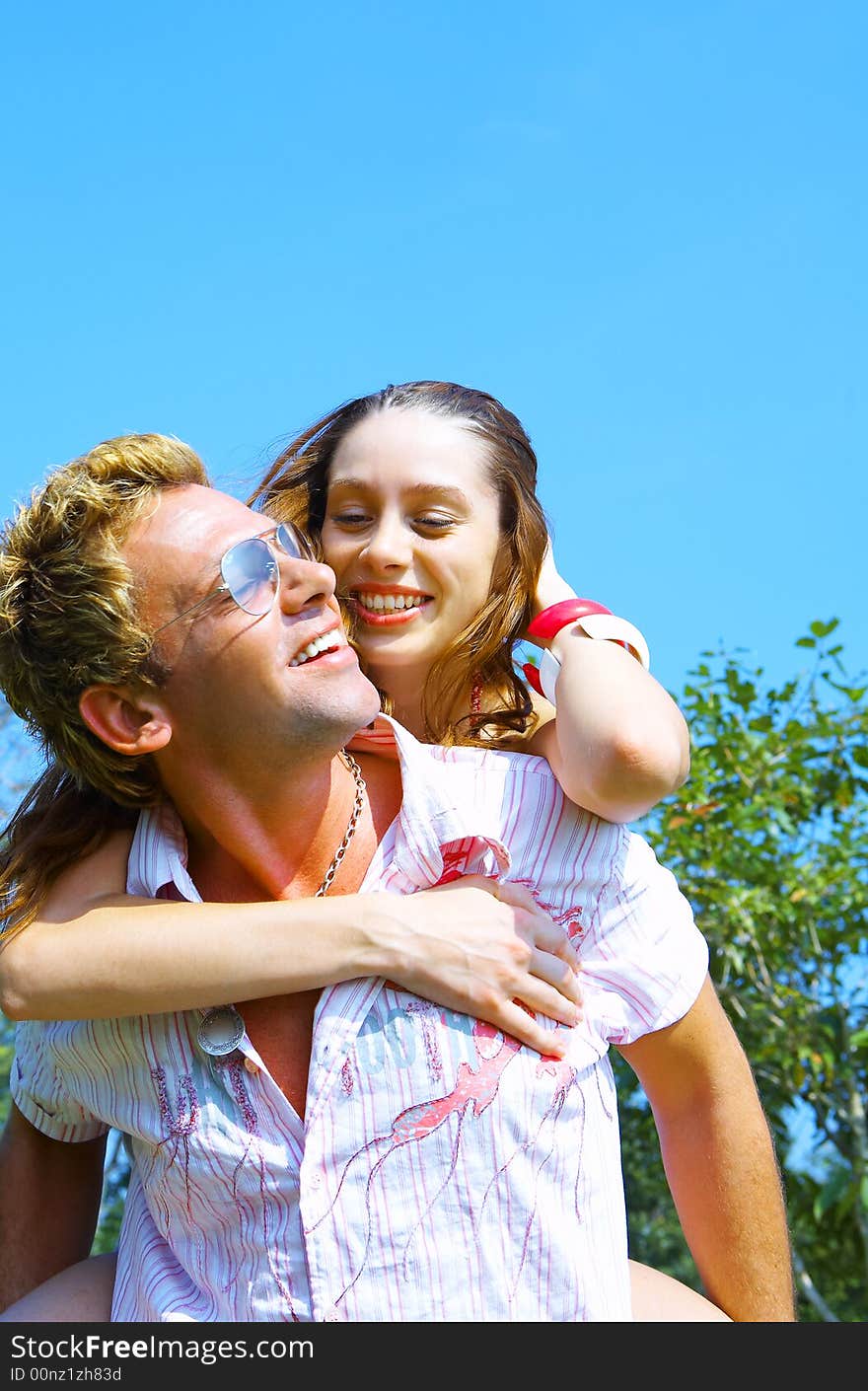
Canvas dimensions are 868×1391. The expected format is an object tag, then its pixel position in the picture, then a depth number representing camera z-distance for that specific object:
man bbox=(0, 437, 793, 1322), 2.31
